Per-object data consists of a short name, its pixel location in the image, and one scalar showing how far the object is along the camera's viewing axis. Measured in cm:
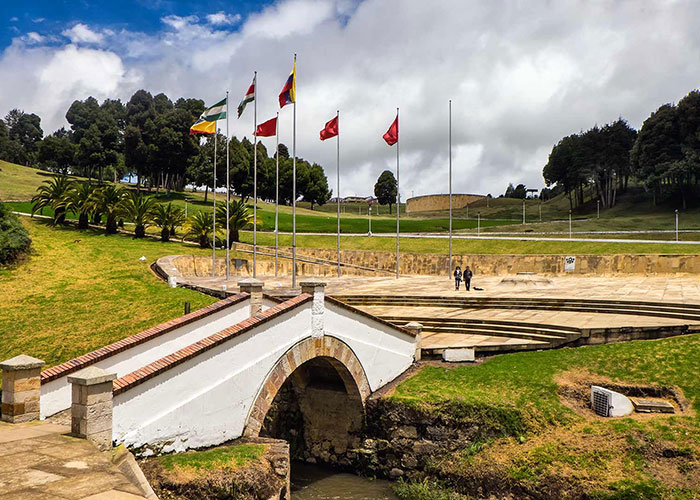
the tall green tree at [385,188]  10131
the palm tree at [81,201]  4075
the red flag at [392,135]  3219
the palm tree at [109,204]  4088
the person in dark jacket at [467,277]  2712
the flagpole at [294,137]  2403
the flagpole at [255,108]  2436
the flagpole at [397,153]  3238
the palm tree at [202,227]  4078
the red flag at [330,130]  2838
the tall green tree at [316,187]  9156
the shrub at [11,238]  3021
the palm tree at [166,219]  4134
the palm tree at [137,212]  4100
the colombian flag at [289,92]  2286
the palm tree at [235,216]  4166
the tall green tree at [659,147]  6378
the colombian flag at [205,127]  2570
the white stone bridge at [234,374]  1020
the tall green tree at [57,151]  9219
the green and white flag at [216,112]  2547
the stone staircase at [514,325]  1750
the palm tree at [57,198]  4081
